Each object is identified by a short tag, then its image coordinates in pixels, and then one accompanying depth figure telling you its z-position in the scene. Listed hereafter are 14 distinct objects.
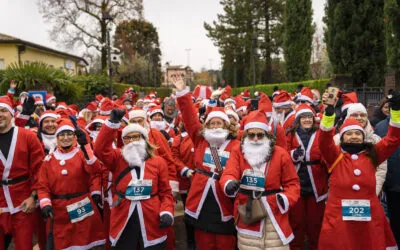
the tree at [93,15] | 32.47
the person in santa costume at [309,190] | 5.09
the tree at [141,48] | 49.41
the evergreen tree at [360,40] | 17.75
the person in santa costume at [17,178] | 4.47
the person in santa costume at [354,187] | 3.94
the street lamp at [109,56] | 17.47
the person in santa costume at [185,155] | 5.75
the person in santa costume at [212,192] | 4.39
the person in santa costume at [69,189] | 4.38
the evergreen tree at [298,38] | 30.03
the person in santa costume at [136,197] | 4.13
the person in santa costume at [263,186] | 3.83
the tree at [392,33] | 13.61
